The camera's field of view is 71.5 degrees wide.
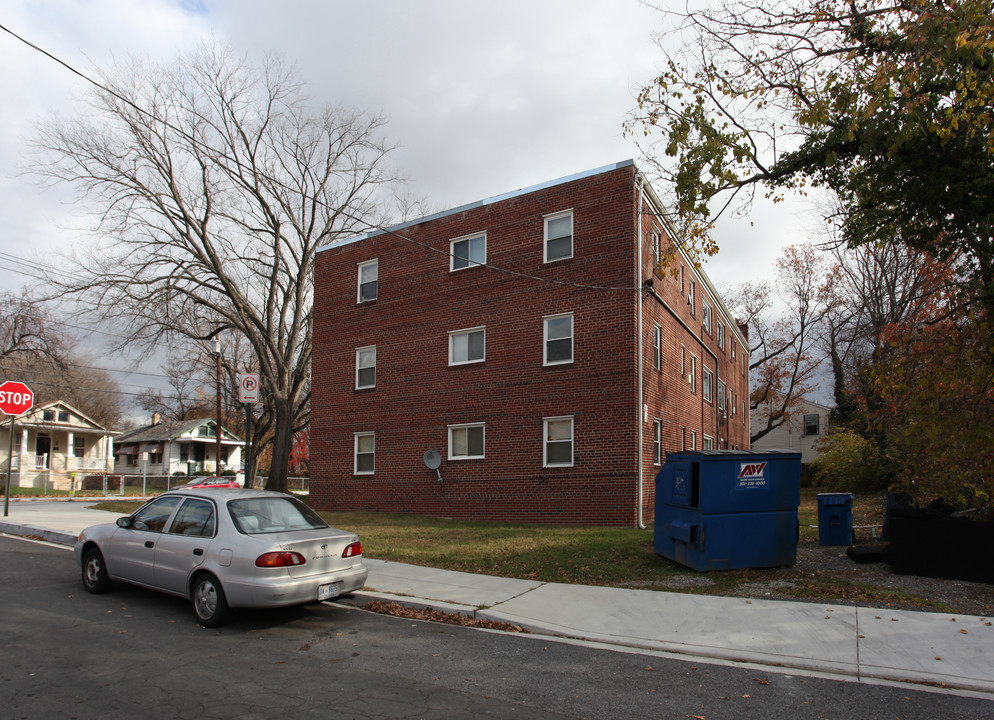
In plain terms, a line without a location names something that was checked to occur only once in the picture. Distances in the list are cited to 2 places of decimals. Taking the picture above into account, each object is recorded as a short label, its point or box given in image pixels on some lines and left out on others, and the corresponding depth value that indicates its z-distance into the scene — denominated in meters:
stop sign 15.98
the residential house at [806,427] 55.91
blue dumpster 9.61
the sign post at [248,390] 12.21
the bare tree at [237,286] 27.31
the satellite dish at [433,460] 20.06
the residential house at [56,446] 43.34
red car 22.47
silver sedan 6.94
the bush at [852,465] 26.91
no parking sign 12.25
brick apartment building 17.48
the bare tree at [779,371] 45.25
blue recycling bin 11.95
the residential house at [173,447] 54.63
